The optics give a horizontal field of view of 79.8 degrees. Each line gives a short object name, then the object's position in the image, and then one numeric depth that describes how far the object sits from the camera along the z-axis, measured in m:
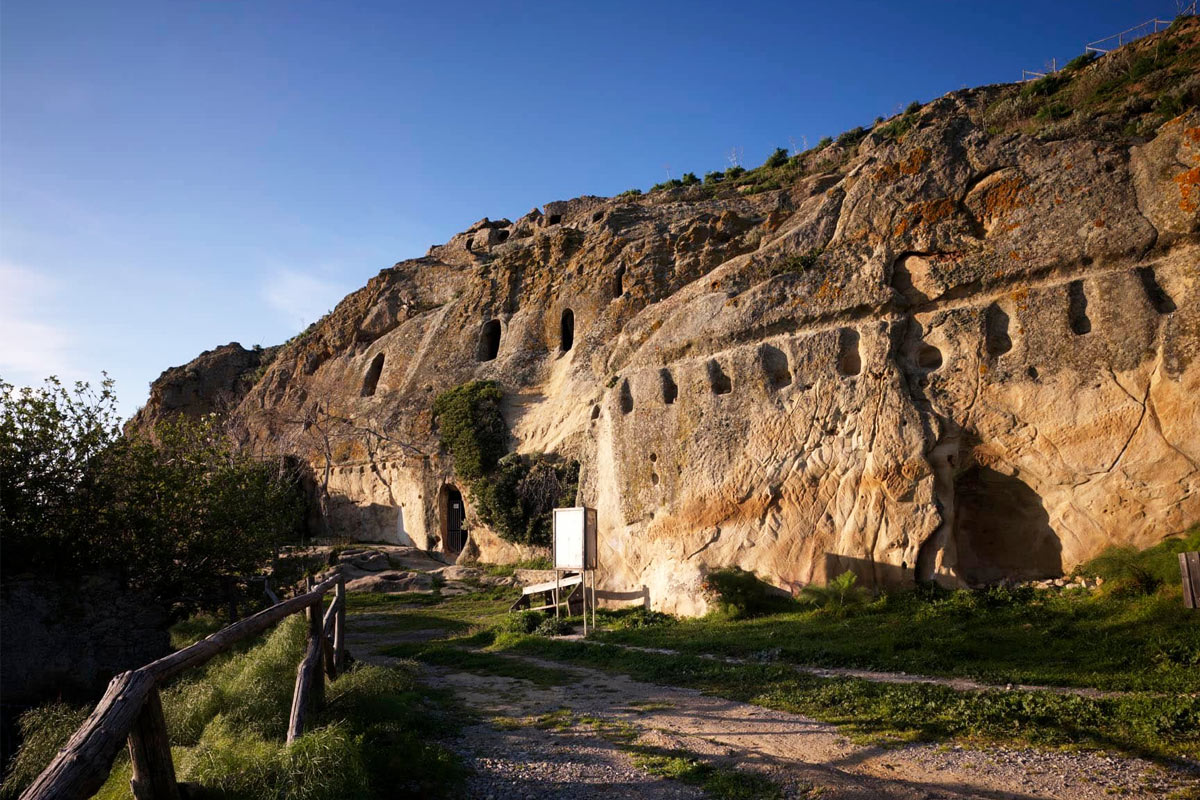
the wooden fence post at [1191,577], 9.02
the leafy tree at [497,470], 24.86
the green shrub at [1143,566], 10.20
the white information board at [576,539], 14.77
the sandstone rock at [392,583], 23.02
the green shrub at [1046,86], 28.58
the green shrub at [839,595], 12.52
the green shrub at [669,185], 49.06
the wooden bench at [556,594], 16.45
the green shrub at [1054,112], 21.58
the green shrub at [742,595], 13.43
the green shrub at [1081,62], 30.17
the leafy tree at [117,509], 11.35
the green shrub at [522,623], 14.70
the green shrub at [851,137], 42.44
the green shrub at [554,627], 14.41
